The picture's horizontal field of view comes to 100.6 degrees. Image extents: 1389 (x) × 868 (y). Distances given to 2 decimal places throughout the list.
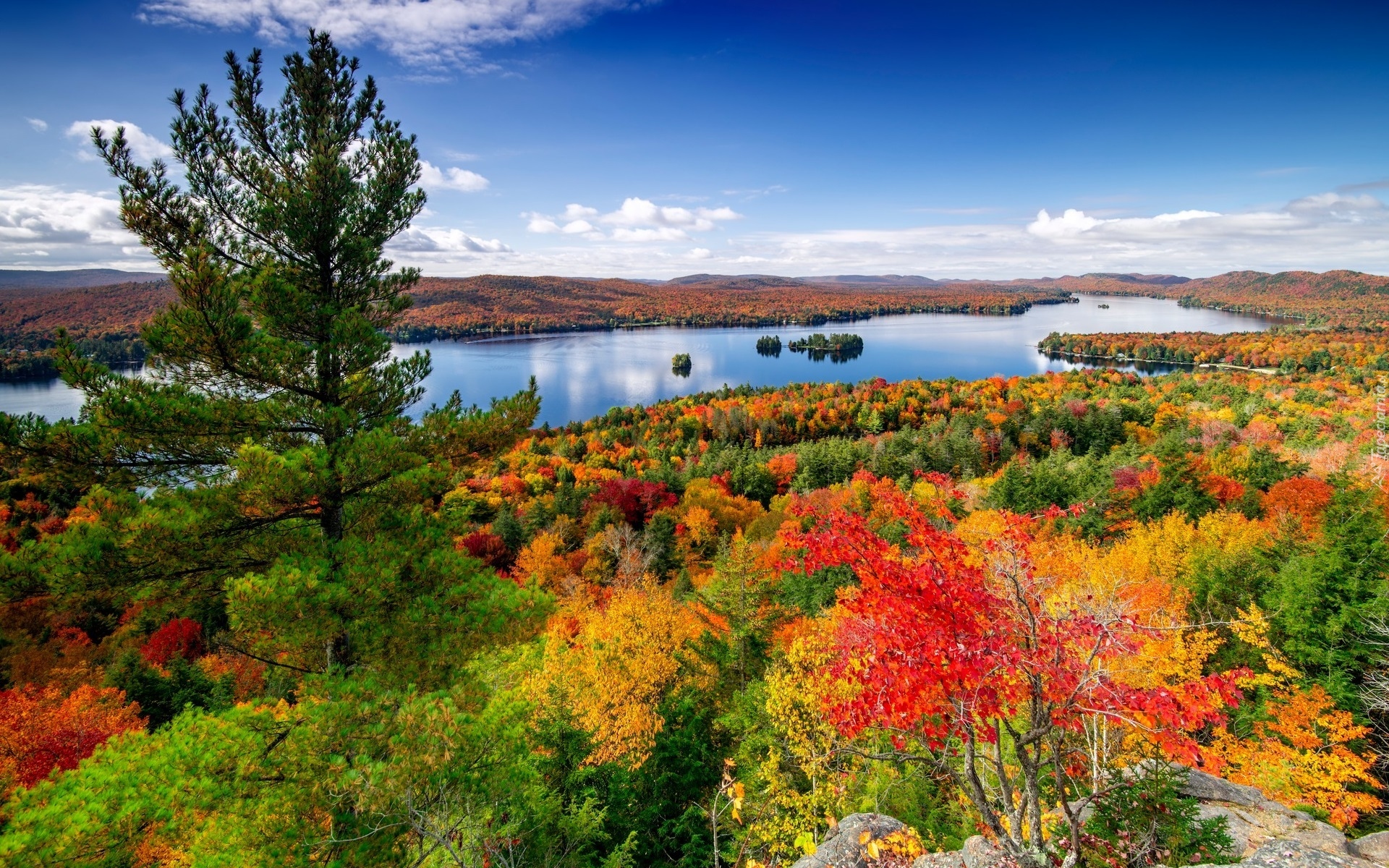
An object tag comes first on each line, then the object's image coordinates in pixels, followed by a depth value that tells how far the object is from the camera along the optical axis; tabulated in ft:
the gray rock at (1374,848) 22.67
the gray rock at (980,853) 19.99
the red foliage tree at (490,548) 111.36
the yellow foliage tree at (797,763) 34.91
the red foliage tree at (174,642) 92.84
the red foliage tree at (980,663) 15.35
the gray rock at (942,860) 21.83
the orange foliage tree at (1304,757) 38.40
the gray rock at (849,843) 23.80
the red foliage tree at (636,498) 141.90
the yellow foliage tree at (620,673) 44.57
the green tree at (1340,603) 44.14
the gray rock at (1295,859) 18.20
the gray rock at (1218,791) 26.63
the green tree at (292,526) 18.62
